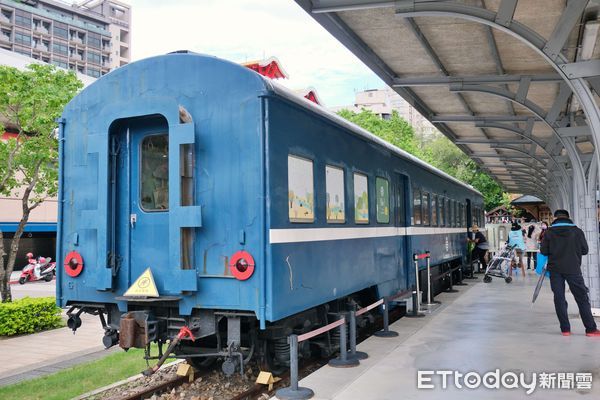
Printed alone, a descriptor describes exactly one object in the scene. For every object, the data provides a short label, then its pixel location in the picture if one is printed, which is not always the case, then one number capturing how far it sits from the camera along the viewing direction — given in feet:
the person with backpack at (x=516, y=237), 56.13
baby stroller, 52.54
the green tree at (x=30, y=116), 38.29
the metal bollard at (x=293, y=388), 17.63
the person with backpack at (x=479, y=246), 61.00
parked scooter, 79.10
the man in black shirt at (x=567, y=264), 25.80
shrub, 33.99
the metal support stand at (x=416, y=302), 33.37
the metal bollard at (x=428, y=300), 35.69
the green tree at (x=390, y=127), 108.99
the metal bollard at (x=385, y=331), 27.15
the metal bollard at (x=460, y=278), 54.22
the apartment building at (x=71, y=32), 250.16
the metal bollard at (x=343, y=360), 21.39
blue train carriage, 17.08
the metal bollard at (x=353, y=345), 22.21
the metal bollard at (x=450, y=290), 47.37
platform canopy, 22.82
